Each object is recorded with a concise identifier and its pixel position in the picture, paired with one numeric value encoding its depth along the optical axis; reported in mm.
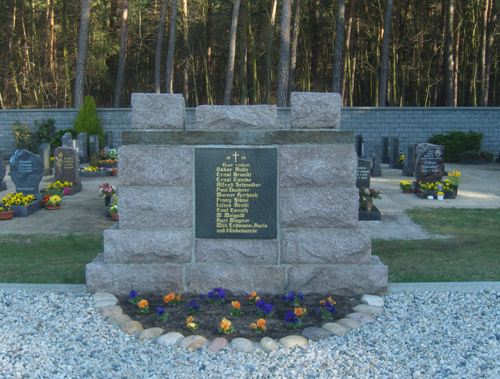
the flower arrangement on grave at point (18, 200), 12569
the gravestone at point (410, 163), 19469
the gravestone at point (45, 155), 19812
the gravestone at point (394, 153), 22047
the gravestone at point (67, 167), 16219
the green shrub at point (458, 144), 25325
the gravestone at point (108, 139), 25656
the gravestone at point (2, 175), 16656
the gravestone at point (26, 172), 13977
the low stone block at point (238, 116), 6374
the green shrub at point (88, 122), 25406
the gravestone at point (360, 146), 21211
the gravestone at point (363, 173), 13562
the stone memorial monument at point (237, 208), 6344
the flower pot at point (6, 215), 12180
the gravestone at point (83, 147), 23047
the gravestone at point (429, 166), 15719
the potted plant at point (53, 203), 13312
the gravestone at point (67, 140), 21031
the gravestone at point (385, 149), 24203
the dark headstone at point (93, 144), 23444
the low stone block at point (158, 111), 6387
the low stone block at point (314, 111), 6328
